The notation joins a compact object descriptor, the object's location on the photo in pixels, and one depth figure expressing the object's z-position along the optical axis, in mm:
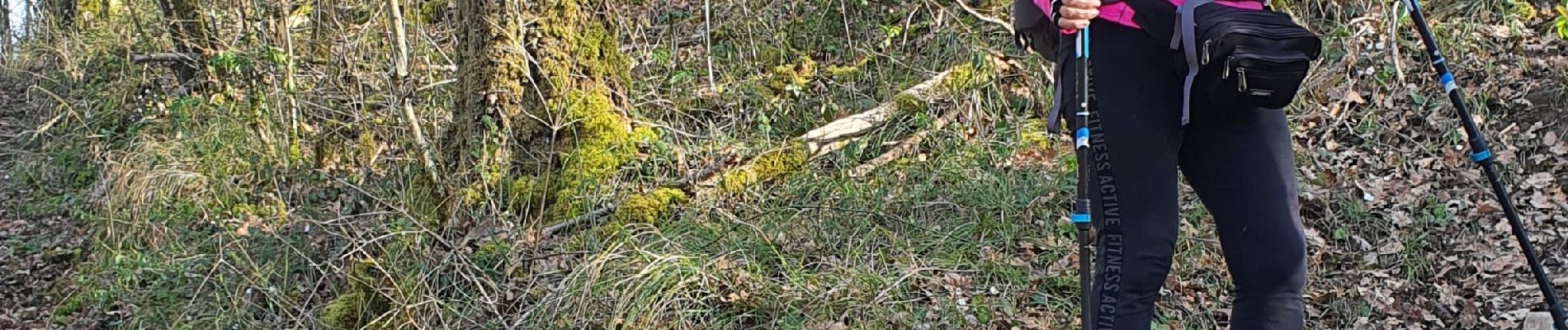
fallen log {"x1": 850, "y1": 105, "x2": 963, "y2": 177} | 5148
